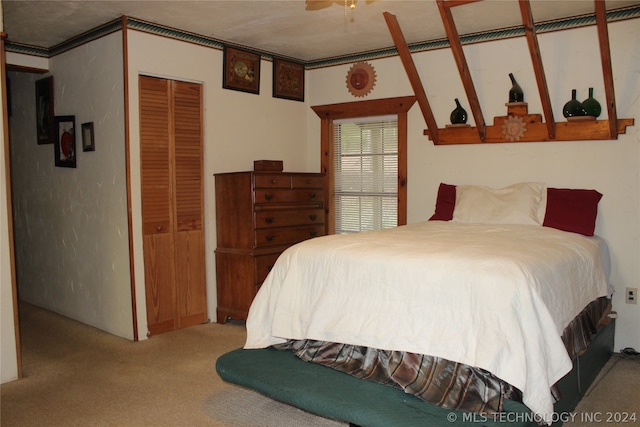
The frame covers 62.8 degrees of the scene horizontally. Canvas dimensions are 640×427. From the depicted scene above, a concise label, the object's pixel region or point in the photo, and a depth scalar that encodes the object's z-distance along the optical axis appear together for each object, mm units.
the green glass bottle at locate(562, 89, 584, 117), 3551
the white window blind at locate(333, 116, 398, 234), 4664
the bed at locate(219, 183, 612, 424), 1993
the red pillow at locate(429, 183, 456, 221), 3956
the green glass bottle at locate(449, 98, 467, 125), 4105
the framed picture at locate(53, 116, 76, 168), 4156
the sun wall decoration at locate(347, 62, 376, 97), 4652
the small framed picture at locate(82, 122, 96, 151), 3975
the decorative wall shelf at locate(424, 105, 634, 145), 3518
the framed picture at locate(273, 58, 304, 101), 4776
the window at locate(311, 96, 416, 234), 4504
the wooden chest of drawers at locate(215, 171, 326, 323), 4086
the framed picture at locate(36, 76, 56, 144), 4395
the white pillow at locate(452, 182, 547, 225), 3547
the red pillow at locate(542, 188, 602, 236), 3381
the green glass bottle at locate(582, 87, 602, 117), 3498
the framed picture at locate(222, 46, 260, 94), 4332
